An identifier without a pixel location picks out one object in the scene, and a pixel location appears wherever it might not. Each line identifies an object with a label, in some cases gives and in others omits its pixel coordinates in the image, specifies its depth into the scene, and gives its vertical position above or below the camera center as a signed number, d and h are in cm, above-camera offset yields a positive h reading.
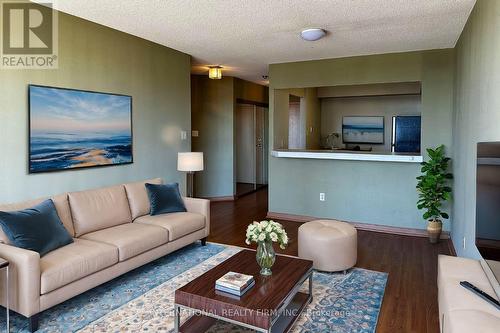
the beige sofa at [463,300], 156 -72
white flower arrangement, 251 -53
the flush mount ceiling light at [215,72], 588 +141
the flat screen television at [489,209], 181 -27
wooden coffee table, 207 -87
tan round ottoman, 335 -85
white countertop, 476 +4
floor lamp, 442 -6
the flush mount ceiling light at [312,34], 385 +136
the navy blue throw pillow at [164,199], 399 -48
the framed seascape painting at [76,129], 334 +29
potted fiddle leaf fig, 441 -40
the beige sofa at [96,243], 239 -74
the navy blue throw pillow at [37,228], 260 -55
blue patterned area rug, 249 -116
